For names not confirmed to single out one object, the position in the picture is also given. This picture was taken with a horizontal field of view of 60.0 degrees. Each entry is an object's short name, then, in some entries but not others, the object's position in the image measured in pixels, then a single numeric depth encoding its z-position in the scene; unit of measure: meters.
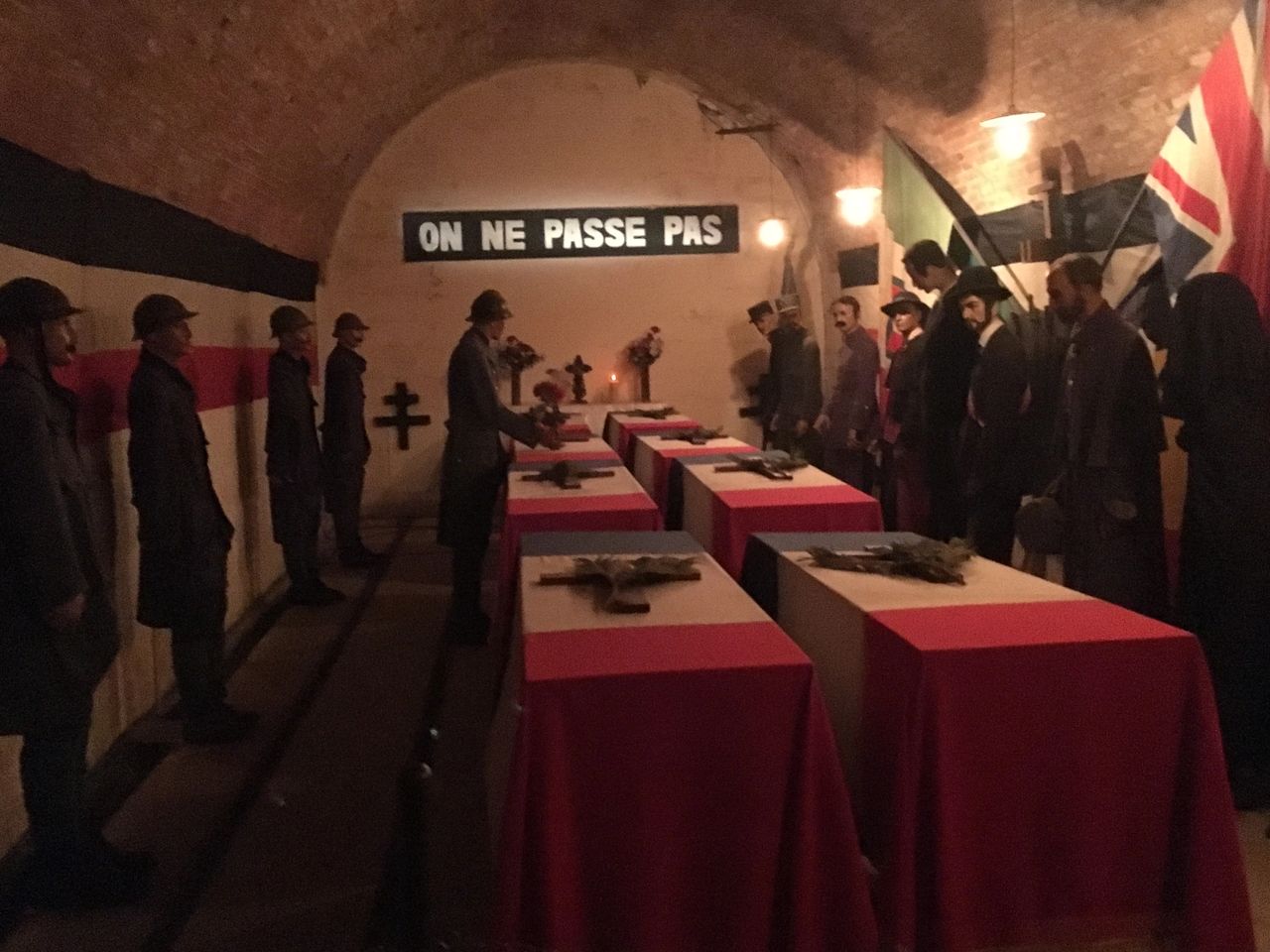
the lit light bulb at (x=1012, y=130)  4.82
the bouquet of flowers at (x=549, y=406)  6.00
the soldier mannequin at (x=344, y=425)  6.76
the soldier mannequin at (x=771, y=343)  8.84
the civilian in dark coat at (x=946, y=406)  5.38
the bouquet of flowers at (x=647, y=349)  9.45
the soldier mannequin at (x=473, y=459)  5.23
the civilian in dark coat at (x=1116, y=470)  3.75
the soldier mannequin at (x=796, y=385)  8.02
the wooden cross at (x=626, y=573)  2.80
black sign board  9.27
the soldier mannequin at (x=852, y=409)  6.88
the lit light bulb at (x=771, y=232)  9.03
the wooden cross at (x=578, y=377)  9.46
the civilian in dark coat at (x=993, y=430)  4.82
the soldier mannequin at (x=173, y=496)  3.70
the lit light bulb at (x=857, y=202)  7.02
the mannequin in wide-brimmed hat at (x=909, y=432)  5.66
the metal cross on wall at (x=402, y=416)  9.35
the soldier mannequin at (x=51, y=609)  2.67
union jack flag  3.51
